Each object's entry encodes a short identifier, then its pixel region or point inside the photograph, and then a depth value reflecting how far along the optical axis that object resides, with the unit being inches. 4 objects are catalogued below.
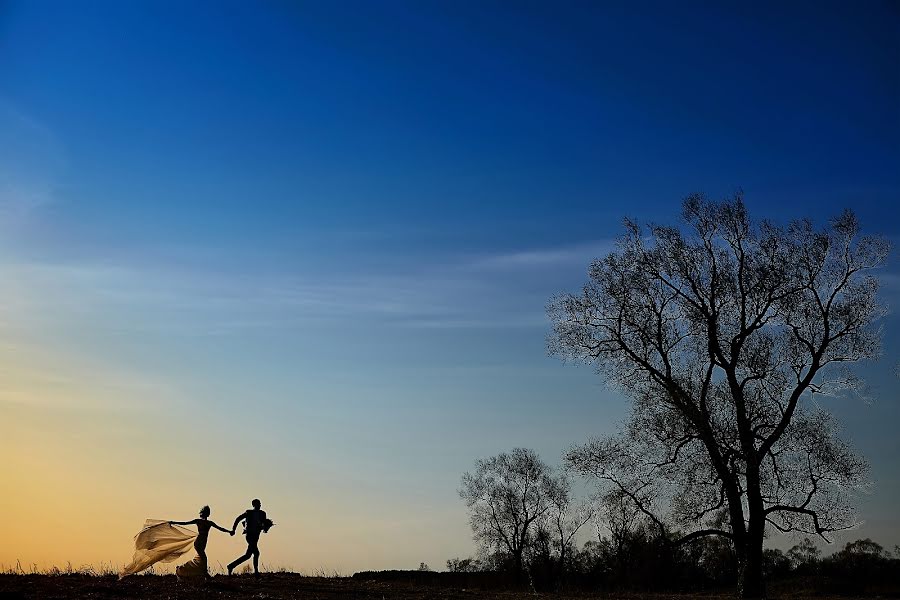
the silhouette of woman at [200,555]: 867.4
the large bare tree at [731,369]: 1123.9
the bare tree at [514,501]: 2851.9
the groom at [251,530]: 930.7
